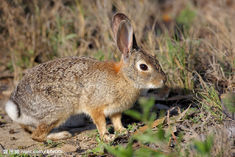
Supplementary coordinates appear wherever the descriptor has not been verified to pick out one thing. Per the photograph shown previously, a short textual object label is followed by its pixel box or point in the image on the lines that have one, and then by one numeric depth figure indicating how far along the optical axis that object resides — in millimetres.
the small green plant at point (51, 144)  8811
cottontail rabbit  9000
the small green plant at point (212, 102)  8414
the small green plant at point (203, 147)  4902
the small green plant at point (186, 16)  16605
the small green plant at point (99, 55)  11922
